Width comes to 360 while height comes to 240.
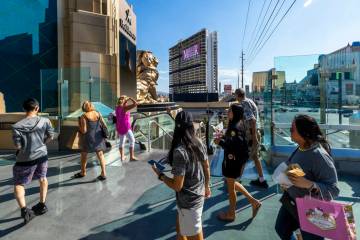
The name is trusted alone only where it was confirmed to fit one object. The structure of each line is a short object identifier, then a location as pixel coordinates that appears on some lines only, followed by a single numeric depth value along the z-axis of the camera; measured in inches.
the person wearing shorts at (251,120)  174.6
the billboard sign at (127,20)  729.6
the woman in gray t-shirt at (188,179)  96.5
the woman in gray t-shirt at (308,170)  79.7
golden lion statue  1152.8
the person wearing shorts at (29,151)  144.9
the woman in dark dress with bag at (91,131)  209.6
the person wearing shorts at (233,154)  138.3
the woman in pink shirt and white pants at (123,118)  266.2
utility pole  2044.0
